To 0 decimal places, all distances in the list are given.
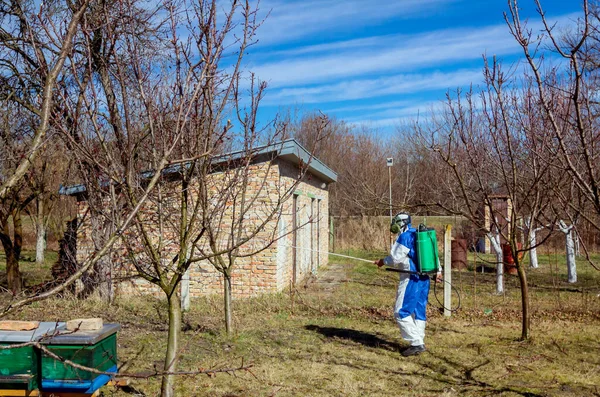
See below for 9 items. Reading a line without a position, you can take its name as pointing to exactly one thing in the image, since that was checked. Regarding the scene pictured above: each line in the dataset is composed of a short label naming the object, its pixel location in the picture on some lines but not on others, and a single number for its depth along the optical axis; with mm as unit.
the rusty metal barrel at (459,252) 18369
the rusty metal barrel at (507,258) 16650
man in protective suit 7551
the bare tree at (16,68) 10500
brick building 11680
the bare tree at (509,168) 7078
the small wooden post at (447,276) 10102
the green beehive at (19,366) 4621
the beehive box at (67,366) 4734
